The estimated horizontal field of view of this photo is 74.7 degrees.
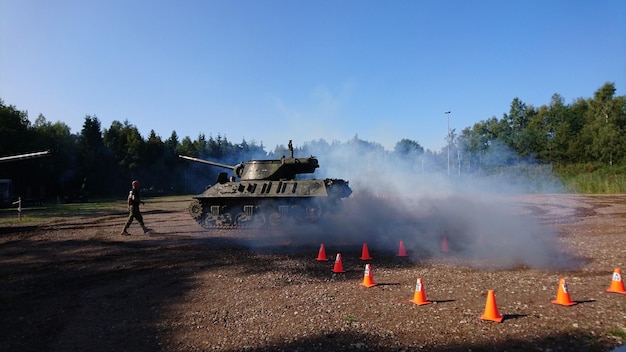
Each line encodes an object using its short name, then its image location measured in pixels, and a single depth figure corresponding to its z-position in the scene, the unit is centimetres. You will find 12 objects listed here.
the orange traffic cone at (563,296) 635
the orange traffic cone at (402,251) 1080
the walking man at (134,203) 1470
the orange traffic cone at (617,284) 698
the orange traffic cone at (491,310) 570
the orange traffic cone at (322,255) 1030
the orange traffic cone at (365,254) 1034
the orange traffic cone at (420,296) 651
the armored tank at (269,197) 1608
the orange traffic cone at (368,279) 770
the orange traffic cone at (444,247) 1130
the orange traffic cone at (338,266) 895
